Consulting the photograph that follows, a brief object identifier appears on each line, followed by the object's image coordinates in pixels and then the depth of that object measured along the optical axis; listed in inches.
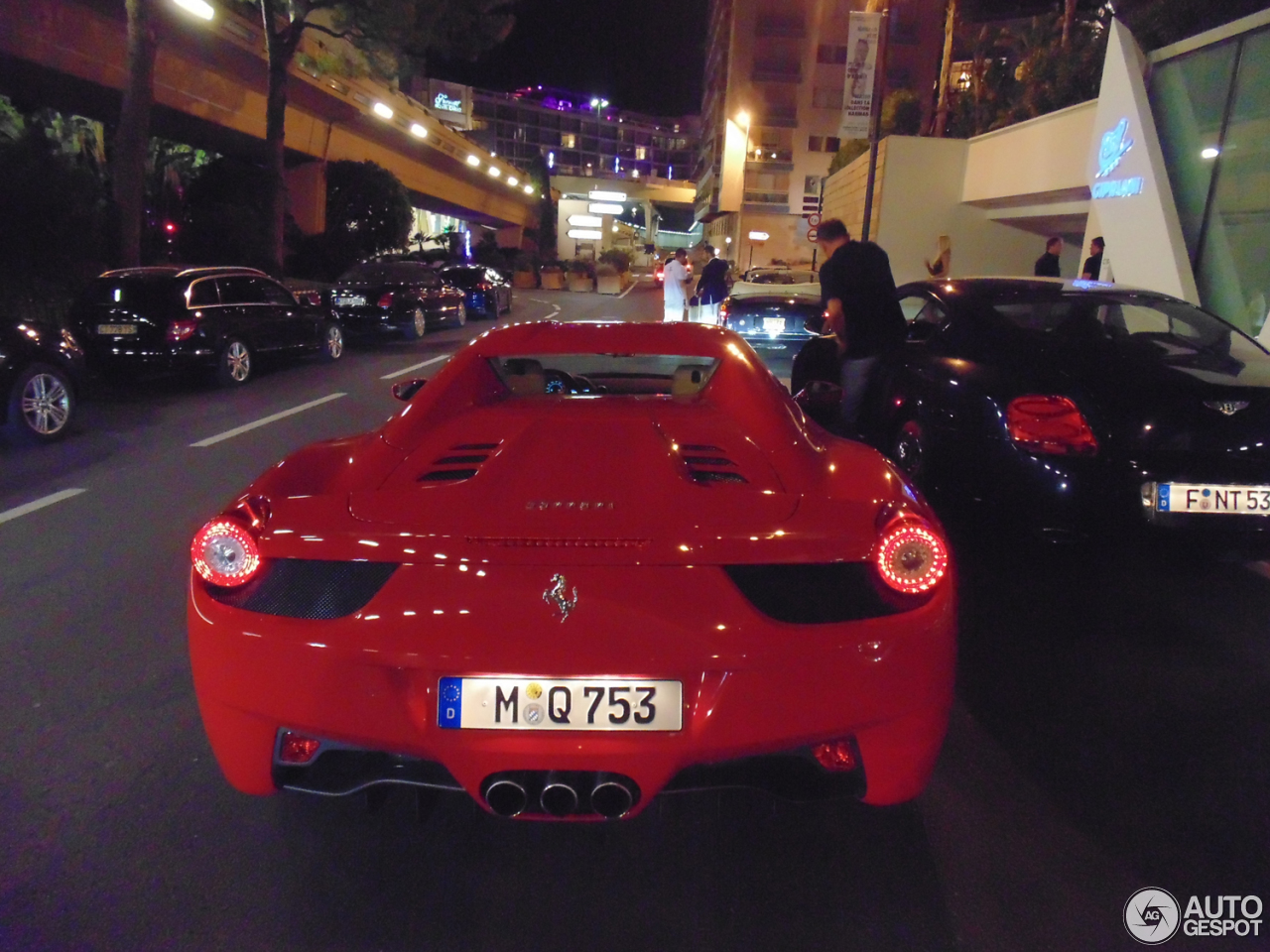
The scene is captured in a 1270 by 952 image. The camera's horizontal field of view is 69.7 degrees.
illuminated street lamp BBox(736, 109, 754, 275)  2235.5
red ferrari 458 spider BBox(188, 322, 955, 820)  76.8
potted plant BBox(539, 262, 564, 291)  1859.0
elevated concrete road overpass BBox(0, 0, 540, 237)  677.9
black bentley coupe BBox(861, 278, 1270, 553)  158.4
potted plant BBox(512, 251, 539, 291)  1867.6
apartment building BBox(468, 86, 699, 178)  5531.5
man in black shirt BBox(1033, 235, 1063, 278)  572.1
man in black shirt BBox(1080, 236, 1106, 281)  538.9
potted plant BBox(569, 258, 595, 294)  1859.0
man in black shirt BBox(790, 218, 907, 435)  238.8
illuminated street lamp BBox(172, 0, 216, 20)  769.6
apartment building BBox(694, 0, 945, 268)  2389.3
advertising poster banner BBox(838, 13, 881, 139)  848.3
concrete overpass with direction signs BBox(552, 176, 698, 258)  2982.3
